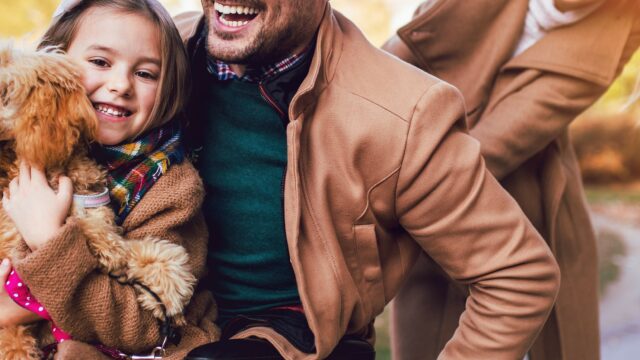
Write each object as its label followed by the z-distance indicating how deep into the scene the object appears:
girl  1.99
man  2.19
